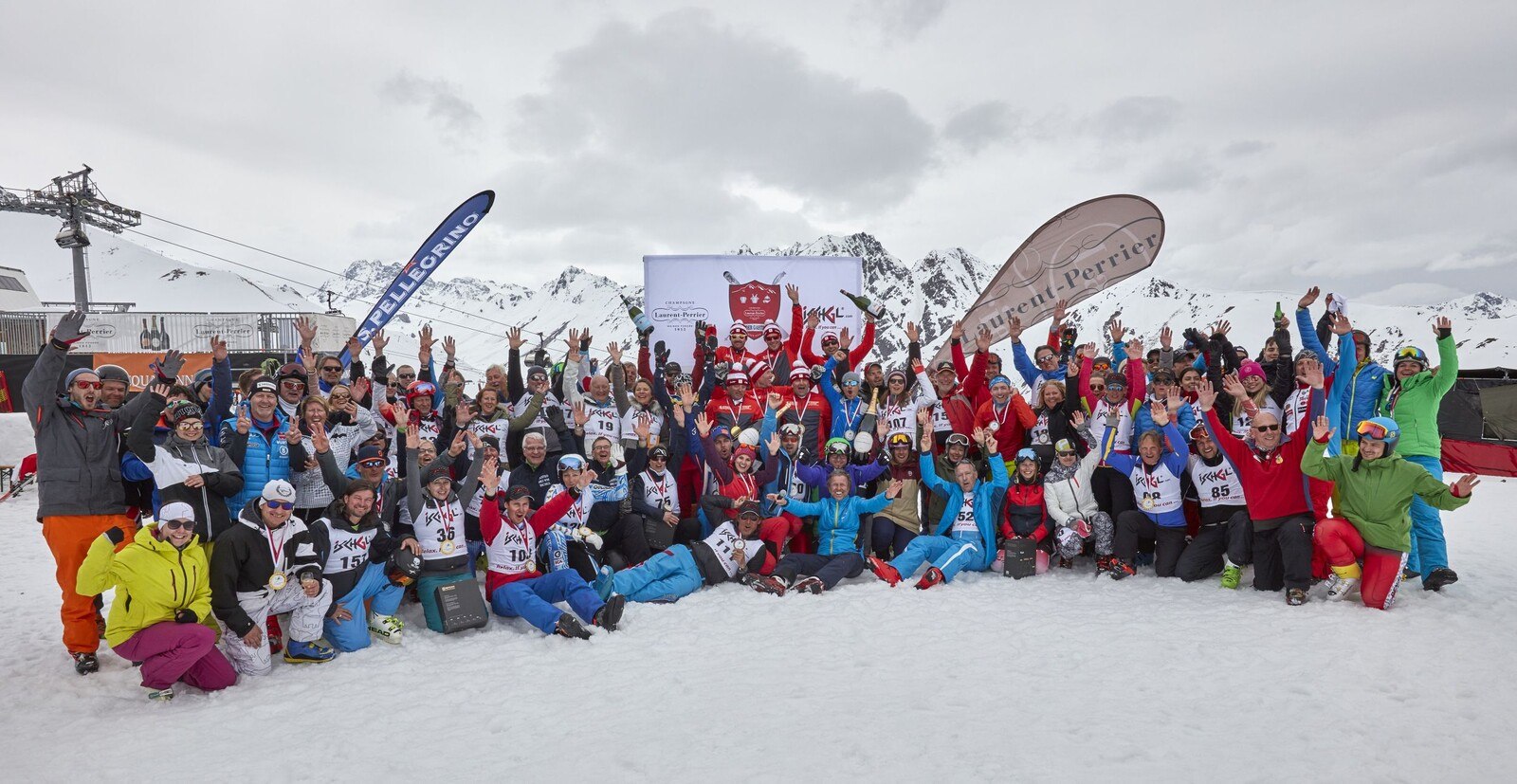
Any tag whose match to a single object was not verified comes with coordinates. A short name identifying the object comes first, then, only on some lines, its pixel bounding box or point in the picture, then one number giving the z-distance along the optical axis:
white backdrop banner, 9.29
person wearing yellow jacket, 4.16
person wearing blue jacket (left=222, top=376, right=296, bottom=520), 5.15
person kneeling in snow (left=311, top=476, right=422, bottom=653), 4.93
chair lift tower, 20.69
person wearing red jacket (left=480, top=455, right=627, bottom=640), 5.29
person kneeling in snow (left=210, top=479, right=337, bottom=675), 4.43
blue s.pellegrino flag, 10.72
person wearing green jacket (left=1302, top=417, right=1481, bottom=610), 5.22
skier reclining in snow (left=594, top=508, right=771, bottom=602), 5.89
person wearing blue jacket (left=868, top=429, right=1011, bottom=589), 6.33
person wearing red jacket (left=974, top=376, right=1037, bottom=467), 7.36
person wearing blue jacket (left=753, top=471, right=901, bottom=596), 6.33
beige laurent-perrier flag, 9.49
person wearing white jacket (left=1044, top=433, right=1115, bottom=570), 6.50
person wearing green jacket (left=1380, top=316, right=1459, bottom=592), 5.66
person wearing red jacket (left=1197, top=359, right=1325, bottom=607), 5.79
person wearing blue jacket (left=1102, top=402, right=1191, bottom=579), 6.28
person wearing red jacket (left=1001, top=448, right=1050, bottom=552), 6.68
